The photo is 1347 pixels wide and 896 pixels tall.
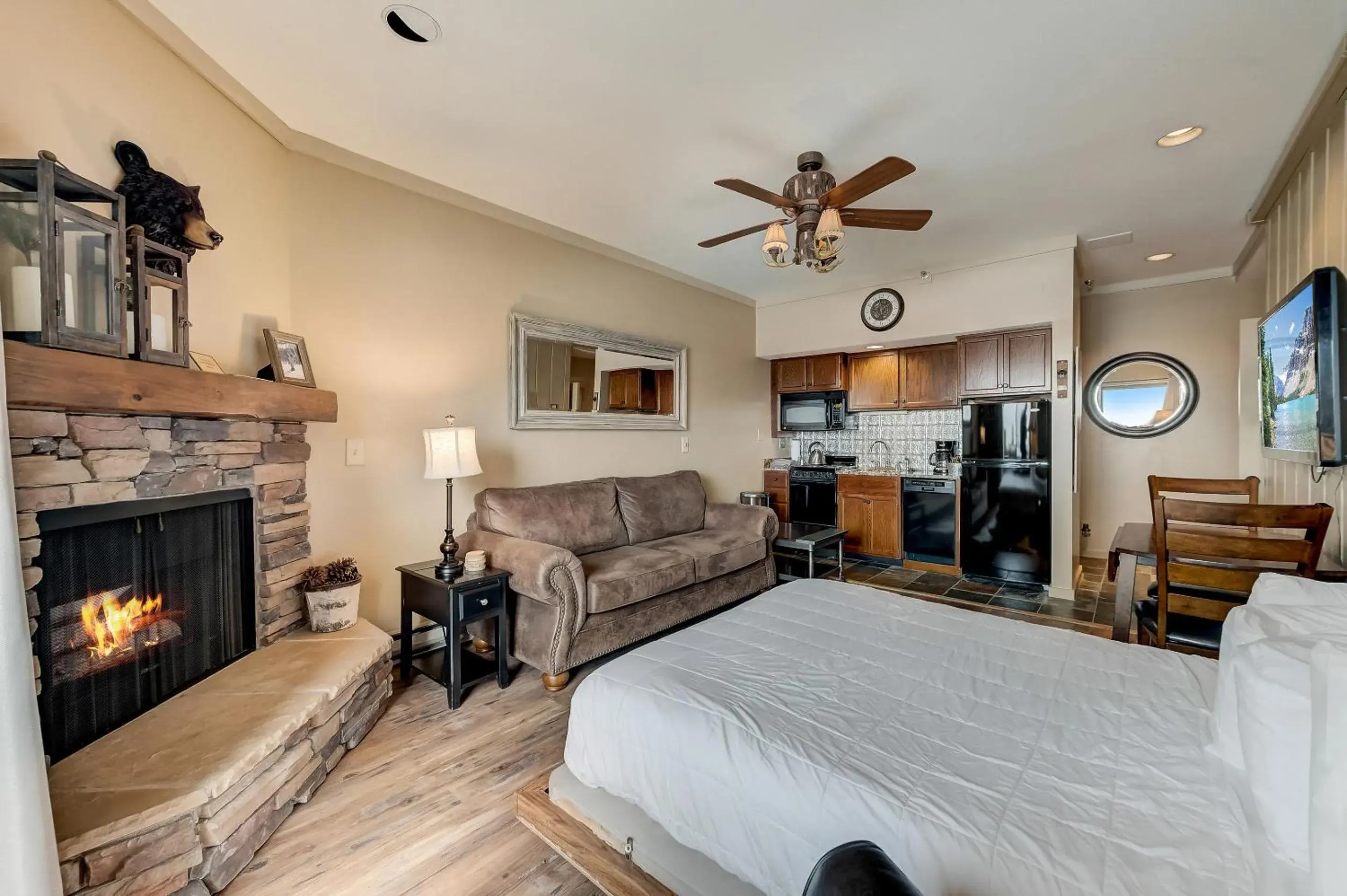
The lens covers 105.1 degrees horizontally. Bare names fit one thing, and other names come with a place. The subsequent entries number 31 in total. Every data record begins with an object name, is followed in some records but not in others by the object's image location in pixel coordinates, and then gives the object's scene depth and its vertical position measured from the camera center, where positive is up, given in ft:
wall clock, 15.46 +3.99
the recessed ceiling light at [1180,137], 8.04 +4.76
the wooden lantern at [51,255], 4.29 +1.69
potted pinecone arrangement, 7.63 -2.22
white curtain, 3.32 -2.06
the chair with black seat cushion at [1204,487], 8.62 -0.85
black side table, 7.78 -2.66
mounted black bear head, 5.67 +2.77
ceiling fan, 7.57 +3.57
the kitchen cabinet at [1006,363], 13.46 +2.06
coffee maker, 16.19 -0.50
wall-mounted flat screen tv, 6.31 +0.90
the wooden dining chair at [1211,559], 6.13 -1.54
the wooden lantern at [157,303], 5.16 +1.57
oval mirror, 15.46 +1.33
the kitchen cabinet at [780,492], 18.52 -1.83
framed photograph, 7.30 +1.29
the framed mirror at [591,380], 11.64 +1.65
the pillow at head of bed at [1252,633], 3.30 -1.34
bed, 2.80 -2.18
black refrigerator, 13.33 -1.41
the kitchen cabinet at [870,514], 16.06 -2.37
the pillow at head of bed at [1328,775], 1.95 -1.36
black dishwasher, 15.12 -2.42
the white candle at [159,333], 5.57 +1.26
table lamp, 8.63 -0.22
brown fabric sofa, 8.39 -2.31
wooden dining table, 7.48 -1.96
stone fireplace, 4.29 -2.07
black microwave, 17.99 +1.06
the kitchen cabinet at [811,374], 17.90 +2.44
